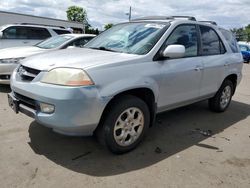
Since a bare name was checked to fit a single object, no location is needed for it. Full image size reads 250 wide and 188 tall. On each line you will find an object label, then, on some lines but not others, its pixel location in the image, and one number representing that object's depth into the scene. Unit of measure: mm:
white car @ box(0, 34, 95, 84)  4804
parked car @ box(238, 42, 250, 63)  18509
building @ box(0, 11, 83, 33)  17543
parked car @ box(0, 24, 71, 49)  7626
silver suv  2304
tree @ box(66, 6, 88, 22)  46542
